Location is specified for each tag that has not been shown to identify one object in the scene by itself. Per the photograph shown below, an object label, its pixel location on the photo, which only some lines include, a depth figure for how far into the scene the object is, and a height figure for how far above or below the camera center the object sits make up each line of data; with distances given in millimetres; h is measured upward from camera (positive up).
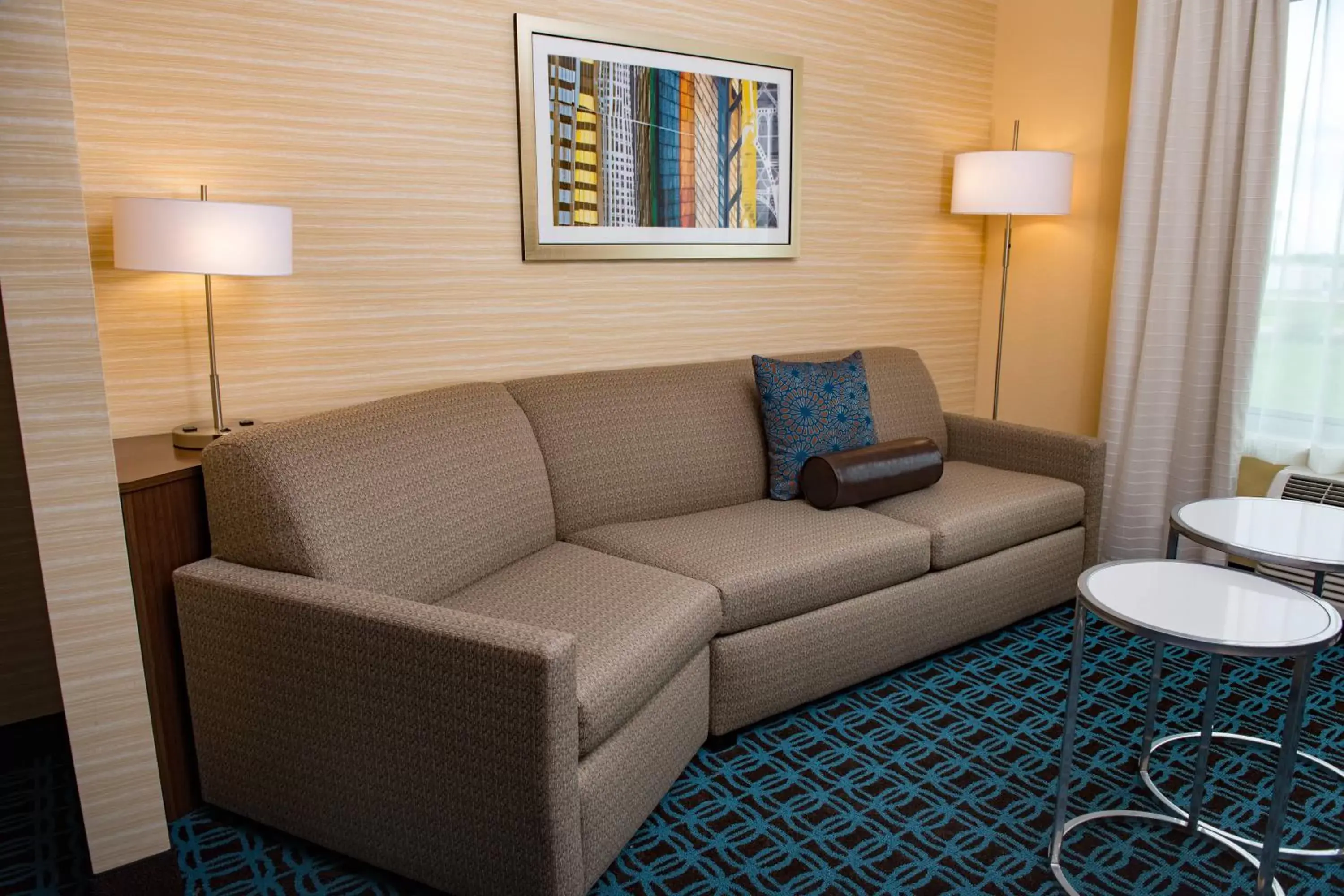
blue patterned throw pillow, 3051 -472
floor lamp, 3596 +316
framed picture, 2955 +395
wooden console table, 1975 -627
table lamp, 2094 +61
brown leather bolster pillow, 2898 -629
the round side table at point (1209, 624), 1667 -636
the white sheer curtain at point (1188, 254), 3264 +47
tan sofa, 1722 -755
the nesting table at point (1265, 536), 2047 -608
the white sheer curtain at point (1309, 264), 3148 +12
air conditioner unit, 3156 -741
